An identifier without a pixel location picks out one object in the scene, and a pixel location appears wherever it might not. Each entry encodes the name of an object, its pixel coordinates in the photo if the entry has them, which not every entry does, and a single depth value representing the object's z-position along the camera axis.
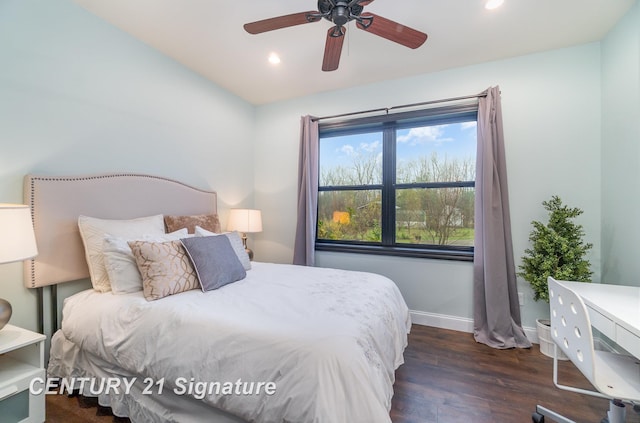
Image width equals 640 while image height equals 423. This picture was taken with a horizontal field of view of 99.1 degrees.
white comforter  1.05
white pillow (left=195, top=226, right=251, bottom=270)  2.34
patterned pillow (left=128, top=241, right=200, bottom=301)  1.69
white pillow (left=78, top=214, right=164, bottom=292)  1.85
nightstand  1.37
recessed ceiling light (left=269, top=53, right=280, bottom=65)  2.66
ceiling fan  1.55
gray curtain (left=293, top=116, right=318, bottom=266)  3.39
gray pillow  1.86
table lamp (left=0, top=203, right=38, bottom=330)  1.35
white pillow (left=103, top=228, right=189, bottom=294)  1.77
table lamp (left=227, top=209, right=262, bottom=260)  3.22
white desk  1.21
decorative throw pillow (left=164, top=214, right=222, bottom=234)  2.46
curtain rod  2.75
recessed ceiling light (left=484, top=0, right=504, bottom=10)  1.94
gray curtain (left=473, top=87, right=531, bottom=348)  2.53
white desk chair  1.21
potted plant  2.24
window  2.95
